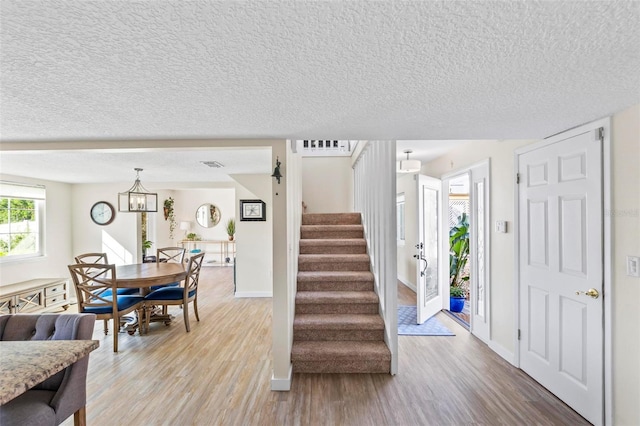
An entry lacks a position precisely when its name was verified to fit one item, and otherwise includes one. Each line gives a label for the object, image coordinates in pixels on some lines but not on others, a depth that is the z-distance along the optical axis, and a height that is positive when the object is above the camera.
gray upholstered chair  1.42 -0.95
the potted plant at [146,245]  7.11 -0.79
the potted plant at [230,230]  8.84 -0.50
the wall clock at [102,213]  5.68 +0.02
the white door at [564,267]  2.02 -0.43
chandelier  3.80 +0.17
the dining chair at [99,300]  3.24 -1.00
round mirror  9.04 -0.04
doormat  3.62 -1.51
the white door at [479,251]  3.34 -0.46
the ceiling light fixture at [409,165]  4.00 +0.67
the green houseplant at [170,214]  8.32 -0.01
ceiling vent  3.86 +0.69
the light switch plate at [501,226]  3.00 -0.14
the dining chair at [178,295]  3.77 -1.09
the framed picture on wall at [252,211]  5.40 +0.05
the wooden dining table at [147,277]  3.41 -0.79
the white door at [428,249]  3.87 -0.51
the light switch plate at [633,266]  1.75 -0.33
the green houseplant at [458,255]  4.69 -0.70
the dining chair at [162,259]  4.67 -0.76
